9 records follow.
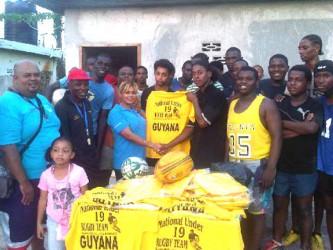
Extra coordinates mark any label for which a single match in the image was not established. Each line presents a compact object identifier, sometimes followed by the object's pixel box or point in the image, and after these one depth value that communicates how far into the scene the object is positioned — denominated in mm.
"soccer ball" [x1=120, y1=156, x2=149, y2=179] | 3713
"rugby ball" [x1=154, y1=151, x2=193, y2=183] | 3281
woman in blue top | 4270
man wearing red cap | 4086
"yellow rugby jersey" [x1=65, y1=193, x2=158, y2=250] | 3107
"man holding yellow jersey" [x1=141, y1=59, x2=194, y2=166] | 4309
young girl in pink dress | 3621
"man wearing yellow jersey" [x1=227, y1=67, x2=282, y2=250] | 3807
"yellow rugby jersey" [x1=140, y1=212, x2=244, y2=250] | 2926
